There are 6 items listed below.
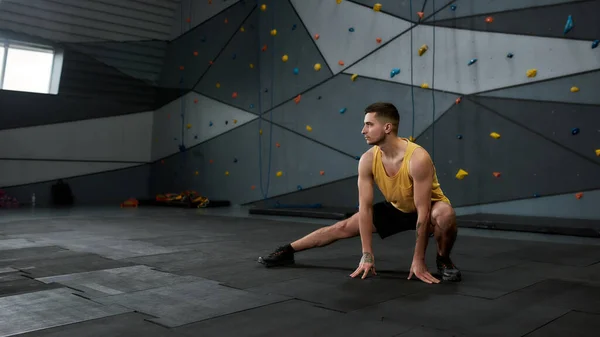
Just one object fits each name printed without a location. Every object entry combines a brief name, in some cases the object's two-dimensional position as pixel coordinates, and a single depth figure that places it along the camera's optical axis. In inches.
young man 110.7
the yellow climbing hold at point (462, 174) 251.0
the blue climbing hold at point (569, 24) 223.8
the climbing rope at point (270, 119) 339.0
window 367.6
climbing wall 226.9
